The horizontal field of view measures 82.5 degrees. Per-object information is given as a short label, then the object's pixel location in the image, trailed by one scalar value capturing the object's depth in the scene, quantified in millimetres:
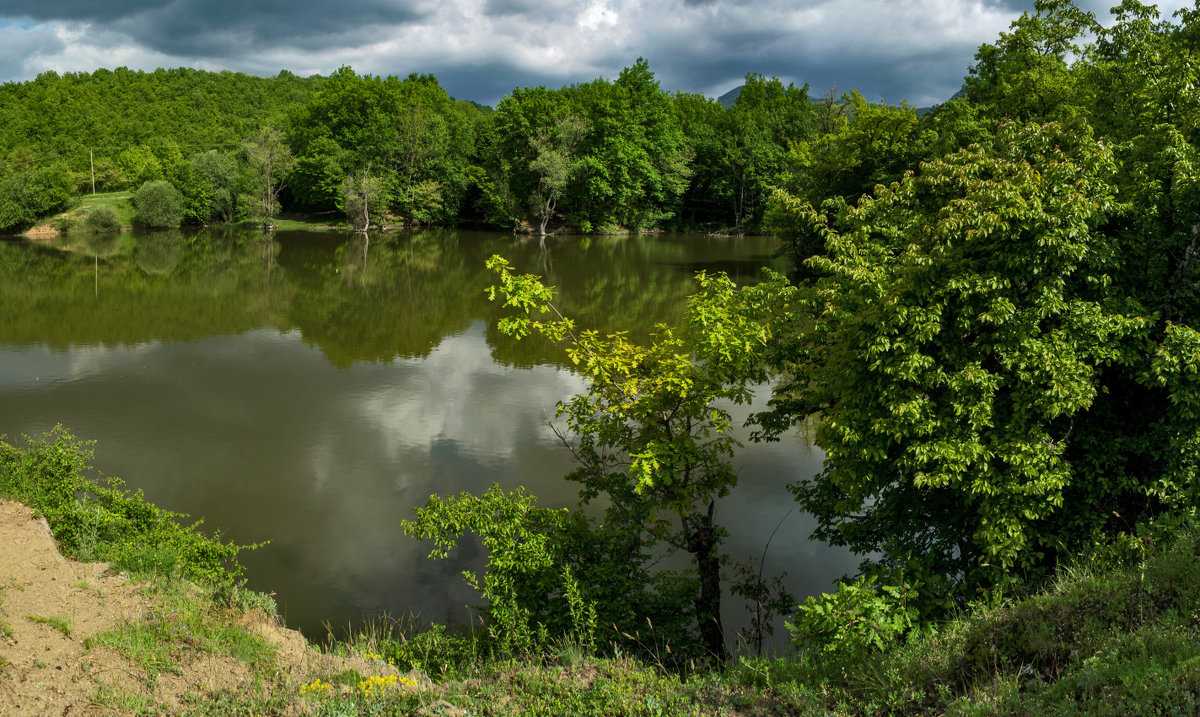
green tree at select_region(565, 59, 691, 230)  64375
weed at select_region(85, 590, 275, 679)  6891
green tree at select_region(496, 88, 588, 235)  60506
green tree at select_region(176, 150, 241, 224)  68062
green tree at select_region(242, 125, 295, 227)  66012
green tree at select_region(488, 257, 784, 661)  9500
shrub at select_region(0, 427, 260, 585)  9258
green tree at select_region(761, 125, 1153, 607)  7684
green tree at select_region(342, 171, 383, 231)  64062
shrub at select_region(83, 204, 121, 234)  62938
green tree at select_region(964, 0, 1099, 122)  23531
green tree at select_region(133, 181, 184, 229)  65375
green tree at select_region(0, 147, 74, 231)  58250
